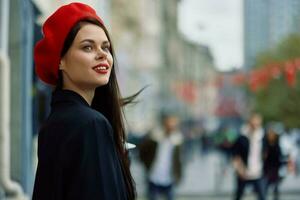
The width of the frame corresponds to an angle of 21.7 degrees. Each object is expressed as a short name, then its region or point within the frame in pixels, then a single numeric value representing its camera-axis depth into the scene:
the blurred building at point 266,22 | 27.98
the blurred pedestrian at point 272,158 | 11.14
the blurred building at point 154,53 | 51.47
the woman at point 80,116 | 2.19
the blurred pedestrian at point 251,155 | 10.27
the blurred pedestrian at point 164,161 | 10.27
